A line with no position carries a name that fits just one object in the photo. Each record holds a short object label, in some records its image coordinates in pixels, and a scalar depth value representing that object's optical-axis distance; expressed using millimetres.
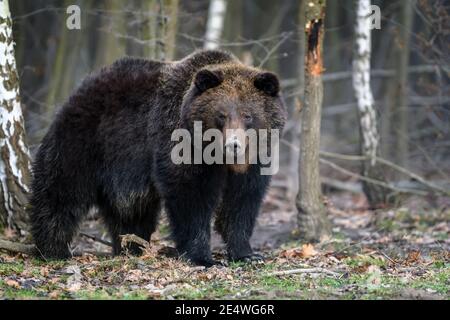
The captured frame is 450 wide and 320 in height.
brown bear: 16984
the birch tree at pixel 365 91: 25094
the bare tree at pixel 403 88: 32716
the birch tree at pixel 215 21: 33062
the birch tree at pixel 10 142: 19234
